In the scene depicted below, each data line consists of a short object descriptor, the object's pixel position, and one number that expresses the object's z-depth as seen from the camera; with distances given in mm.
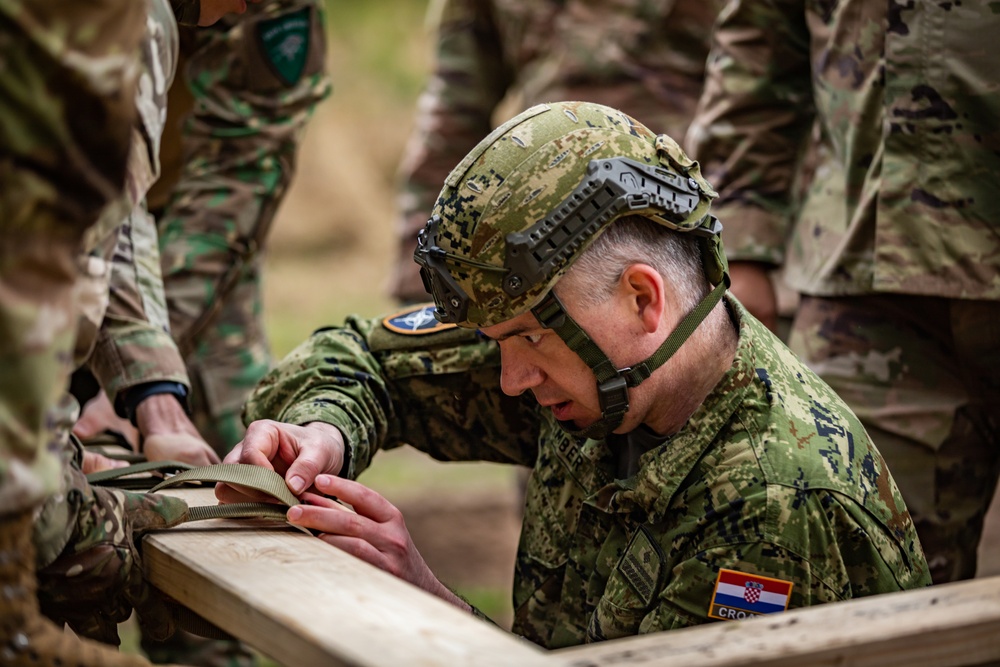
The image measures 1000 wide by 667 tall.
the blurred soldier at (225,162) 3762
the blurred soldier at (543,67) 4973
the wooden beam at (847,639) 1647
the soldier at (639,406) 2152
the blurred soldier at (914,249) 2910
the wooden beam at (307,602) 1584
